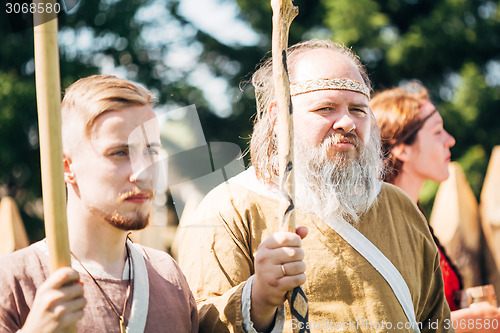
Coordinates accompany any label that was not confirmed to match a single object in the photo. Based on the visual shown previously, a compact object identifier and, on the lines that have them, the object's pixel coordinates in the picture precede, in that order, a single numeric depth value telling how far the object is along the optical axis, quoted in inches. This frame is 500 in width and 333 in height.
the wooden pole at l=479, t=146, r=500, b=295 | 189.3
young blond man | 71.2
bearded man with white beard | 88.8
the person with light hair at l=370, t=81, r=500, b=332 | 145.0
